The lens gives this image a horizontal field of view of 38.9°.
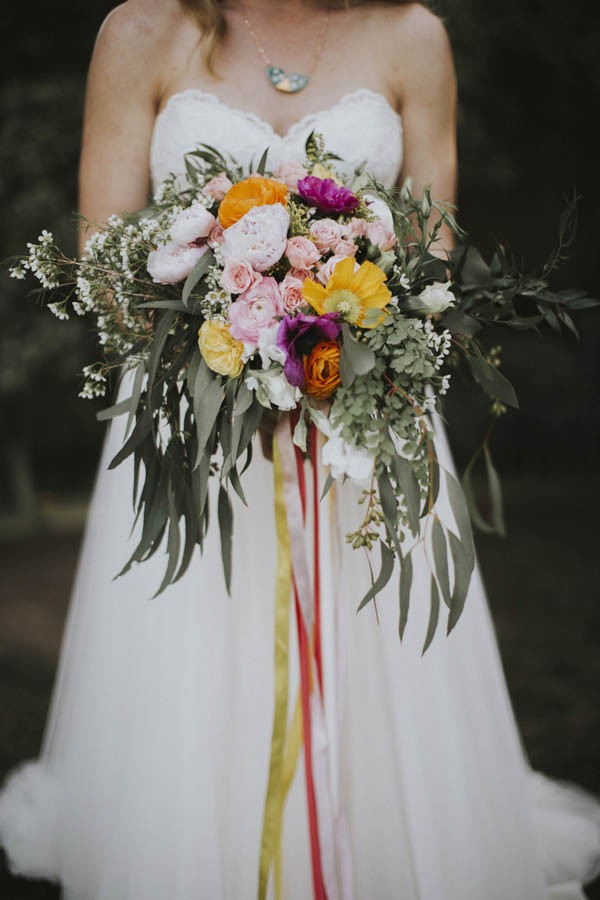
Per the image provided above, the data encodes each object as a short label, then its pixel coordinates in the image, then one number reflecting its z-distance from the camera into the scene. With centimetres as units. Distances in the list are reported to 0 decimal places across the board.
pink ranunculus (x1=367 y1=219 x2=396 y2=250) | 161
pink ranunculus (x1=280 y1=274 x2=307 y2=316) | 155
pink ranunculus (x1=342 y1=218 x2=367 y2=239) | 160
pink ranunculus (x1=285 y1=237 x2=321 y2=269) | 155
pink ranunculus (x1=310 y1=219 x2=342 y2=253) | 158
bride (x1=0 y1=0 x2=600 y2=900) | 201
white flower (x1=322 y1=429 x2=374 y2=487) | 153
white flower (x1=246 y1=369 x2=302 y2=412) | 155
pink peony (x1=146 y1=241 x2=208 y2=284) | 160
